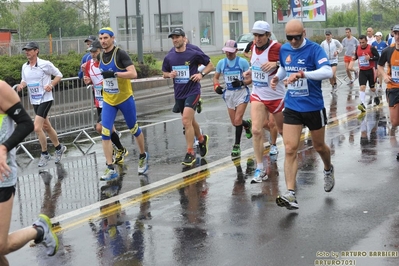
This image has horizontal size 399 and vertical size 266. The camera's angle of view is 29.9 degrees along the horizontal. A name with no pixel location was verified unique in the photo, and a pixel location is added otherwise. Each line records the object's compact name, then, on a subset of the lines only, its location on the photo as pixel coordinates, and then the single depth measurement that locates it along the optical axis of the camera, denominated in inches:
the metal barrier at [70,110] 568.1
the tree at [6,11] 2472.9
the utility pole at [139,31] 1034.3
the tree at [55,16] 2999.3
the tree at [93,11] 2906.0
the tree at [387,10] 3195.4
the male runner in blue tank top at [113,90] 415.8
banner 2938.0
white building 2202.0
